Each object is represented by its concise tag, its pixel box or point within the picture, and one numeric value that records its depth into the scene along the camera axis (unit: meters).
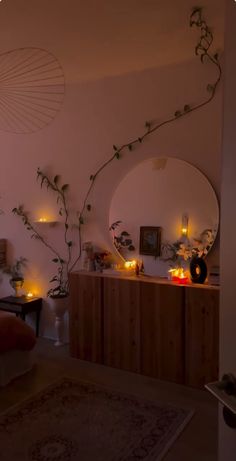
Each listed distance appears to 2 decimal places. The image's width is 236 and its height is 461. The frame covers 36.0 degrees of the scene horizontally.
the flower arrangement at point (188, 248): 3.13
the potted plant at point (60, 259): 3.87
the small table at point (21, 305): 3.88
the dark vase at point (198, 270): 2.97
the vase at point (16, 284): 4.17
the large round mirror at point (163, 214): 3.16
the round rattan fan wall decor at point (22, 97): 2.26
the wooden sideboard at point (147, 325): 2.87
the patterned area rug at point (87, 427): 2.12
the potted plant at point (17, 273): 4.18
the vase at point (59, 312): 3.75
